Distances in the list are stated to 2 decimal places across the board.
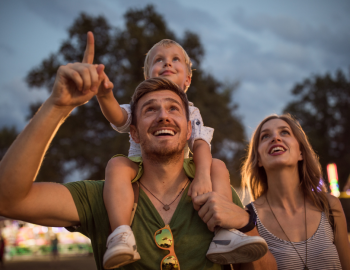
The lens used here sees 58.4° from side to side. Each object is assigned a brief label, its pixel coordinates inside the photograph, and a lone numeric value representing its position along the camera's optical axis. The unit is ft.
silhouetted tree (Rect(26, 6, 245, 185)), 55.83
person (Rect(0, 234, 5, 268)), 44.09
